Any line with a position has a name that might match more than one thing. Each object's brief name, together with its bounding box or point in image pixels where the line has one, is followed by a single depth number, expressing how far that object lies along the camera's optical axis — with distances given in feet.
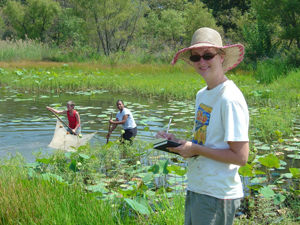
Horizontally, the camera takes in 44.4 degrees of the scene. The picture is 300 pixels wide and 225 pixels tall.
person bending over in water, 22.08
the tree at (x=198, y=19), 80.59
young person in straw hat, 5.98
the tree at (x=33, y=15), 97.19
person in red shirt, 24.16
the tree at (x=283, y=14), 50.26
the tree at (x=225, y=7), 103.55
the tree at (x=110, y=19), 78.84
